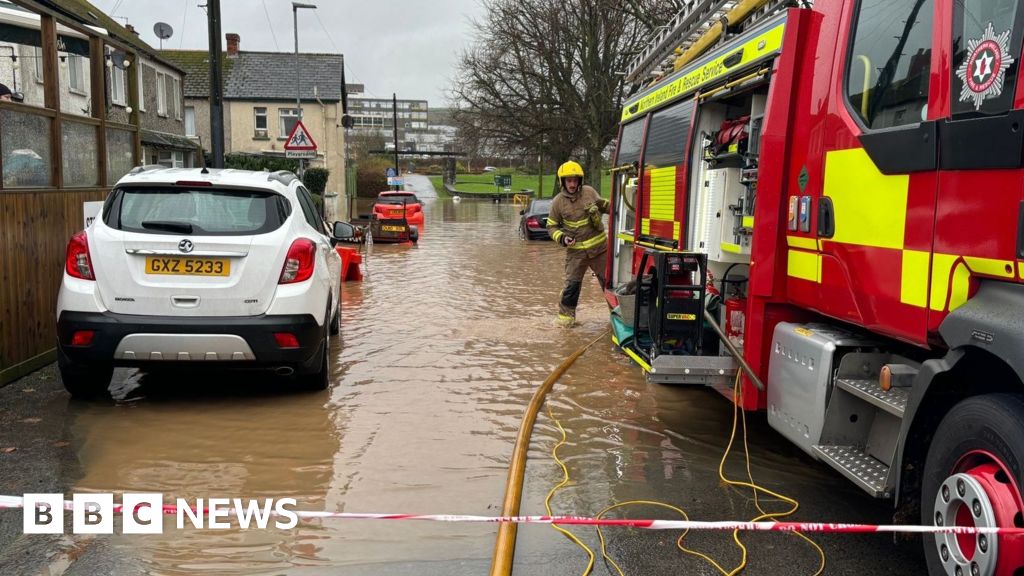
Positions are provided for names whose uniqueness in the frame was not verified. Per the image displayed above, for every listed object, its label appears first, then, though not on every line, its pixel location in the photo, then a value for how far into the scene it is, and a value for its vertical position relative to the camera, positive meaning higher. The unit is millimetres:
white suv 5660 -627
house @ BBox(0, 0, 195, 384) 6645 +214
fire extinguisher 5168 -741
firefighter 9758 -403
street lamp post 27659 +6292
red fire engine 2795 -238
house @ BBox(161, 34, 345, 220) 45000 +4581
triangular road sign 14500 +909
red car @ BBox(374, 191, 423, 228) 25375 -372
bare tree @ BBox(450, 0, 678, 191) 34250 +5043
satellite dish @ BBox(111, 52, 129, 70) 9602 +1528
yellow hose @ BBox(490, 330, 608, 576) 3609 -1530
